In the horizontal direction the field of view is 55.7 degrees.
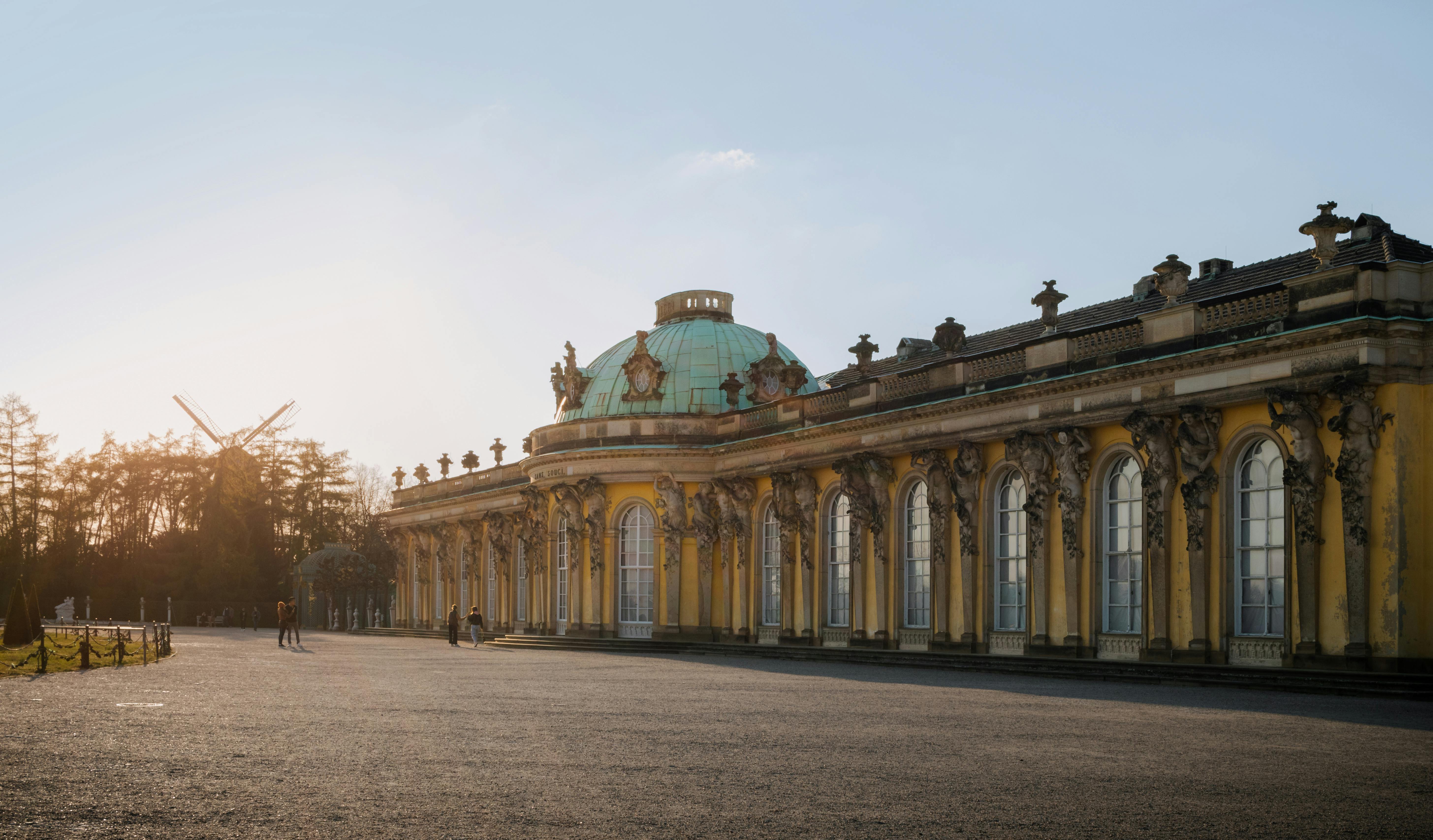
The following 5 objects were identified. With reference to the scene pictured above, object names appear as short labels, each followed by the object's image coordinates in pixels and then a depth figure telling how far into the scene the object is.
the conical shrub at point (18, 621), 34.78
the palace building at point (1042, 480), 24.88
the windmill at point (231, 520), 83.69
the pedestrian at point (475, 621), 48.38
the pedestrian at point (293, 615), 44.81
